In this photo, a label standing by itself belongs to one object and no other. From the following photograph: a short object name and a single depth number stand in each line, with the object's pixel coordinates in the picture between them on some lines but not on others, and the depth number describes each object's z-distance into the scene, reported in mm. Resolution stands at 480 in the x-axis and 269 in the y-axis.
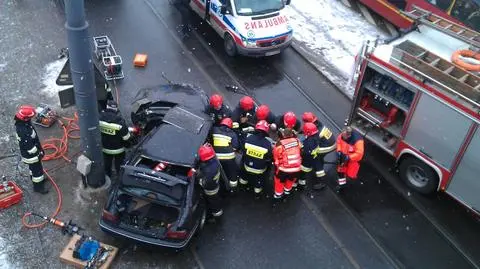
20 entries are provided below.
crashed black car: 7363
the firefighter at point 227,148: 8406
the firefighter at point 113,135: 8453
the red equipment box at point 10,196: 8398
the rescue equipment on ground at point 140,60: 12516
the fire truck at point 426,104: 8156
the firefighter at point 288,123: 9016
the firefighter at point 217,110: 9492
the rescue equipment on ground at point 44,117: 10258
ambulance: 12438
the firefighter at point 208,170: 7754
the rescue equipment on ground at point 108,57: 11886
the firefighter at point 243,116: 9461
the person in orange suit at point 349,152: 8797
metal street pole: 6862
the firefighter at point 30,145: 7988
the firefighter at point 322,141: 8883
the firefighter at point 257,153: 8391
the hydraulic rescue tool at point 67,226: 8055
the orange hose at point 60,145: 9095
